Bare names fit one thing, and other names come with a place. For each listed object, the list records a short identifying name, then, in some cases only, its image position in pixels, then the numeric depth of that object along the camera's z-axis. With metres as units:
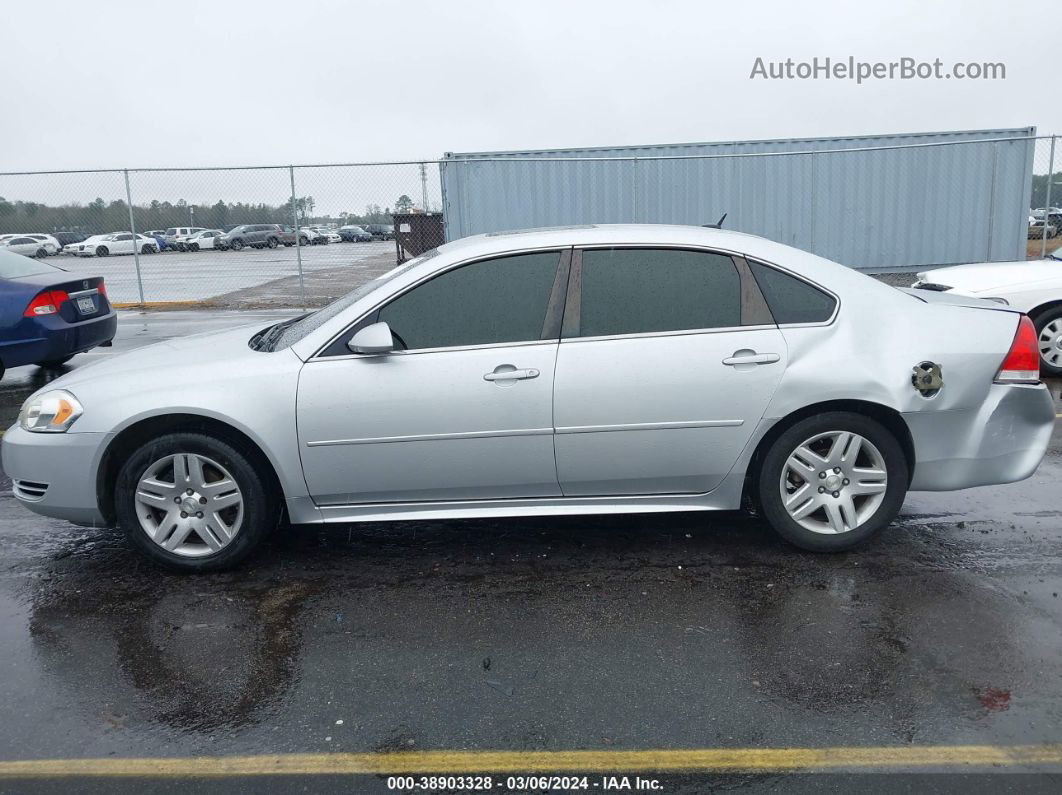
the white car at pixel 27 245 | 35.51
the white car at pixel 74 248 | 35.16
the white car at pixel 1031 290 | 8.28
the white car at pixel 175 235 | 31.93
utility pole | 15.81
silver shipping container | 16.91
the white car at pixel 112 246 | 35.79
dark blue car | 8.47
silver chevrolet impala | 4.20
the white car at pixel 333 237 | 38.16
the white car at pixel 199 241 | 29.93
